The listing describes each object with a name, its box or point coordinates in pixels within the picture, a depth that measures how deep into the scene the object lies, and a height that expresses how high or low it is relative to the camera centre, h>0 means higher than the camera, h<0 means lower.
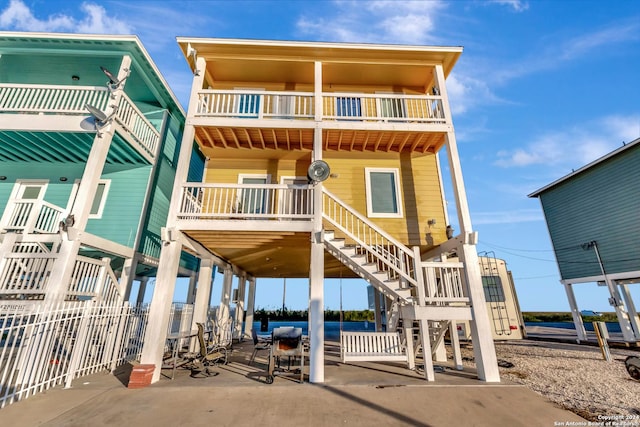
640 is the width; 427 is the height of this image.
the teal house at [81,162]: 7.38 +5.23
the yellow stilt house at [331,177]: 6.66 +4.32
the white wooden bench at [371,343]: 7.87 -1.07
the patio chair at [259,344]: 7.00 -1.02
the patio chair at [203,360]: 6.50 -1.50
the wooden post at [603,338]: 8.67 -1.05
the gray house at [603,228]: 13.28 +4.17
